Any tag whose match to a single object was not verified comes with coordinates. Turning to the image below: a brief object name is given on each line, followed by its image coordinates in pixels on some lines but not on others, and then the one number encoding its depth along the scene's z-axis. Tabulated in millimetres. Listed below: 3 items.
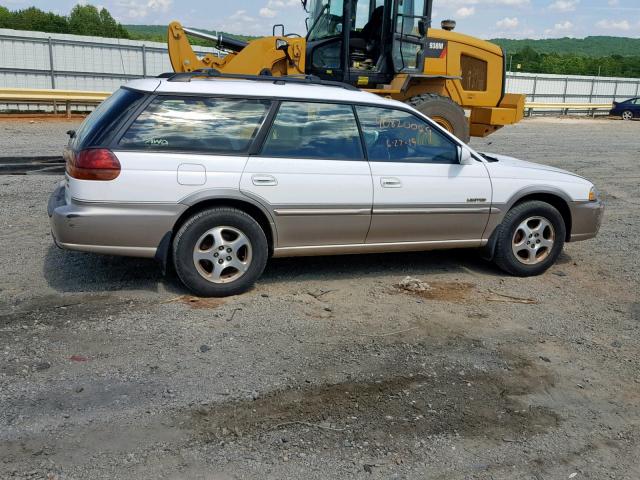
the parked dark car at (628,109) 35094
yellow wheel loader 11664
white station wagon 5055
